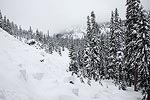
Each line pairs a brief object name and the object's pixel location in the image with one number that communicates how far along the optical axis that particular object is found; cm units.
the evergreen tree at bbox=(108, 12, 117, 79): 3638
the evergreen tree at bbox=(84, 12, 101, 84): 3694
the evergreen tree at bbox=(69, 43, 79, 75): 4471
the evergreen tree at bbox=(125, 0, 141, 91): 2273
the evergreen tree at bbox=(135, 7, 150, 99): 2134
